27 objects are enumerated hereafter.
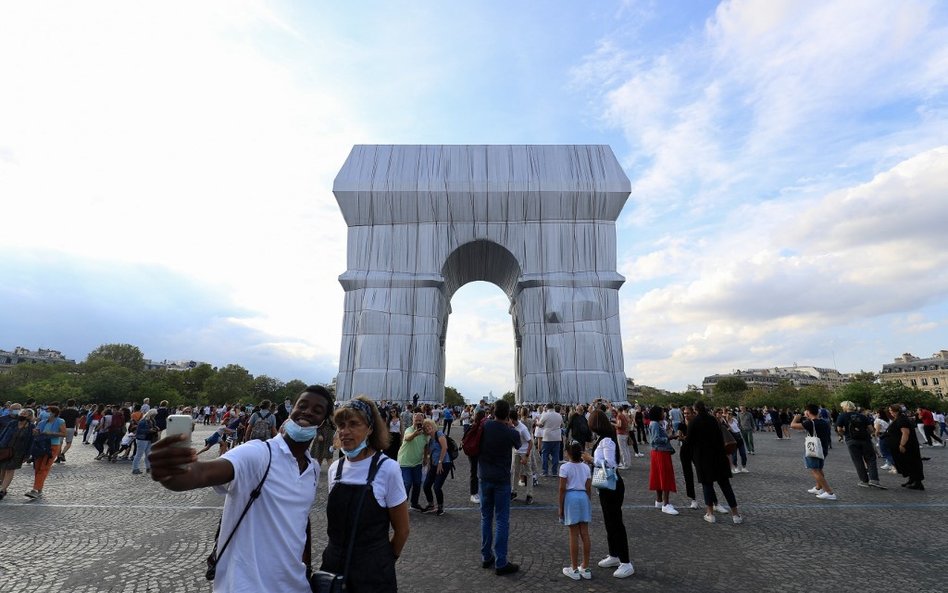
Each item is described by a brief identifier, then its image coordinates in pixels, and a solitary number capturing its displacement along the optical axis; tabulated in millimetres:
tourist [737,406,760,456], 12273
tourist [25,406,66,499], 7742
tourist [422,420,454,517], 6480
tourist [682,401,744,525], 5926
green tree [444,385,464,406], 97600
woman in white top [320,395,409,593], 2143
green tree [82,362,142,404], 35750
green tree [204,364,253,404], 55250
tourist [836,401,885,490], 8188
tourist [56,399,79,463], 13317
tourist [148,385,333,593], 1863
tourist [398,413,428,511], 6219
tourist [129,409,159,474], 9922
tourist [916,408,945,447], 15625
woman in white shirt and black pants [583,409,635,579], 4332
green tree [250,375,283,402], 66000
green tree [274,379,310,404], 65194
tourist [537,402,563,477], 8977
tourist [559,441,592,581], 4223
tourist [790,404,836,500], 7227
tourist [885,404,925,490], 8102
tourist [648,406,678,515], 6605
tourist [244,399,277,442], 8191
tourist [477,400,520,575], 4379
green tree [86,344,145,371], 59906
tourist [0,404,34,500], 7464
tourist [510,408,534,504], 7203
